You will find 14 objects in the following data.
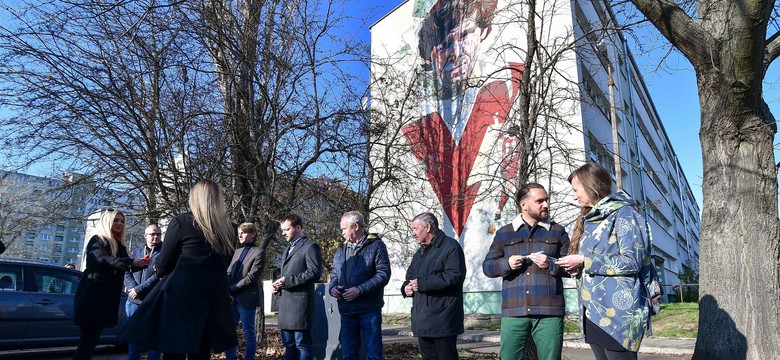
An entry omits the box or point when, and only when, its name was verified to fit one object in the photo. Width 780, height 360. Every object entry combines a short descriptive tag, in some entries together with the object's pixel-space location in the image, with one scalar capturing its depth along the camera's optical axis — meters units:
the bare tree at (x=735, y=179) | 4.66
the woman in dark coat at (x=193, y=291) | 3.26
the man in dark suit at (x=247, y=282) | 6.37
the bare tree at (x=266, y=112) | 8.84
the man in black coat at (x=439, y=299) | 4.61
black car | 8.12
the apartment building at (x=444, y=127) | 14.51
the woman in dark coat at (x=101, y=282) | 5.22
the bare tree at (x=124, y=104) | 7.83
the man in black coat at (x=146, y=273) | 6.23
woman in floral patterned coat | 3.10
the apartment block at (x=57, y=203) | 9.77
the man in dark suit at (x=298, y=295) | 5.82
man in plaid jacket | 3.90
